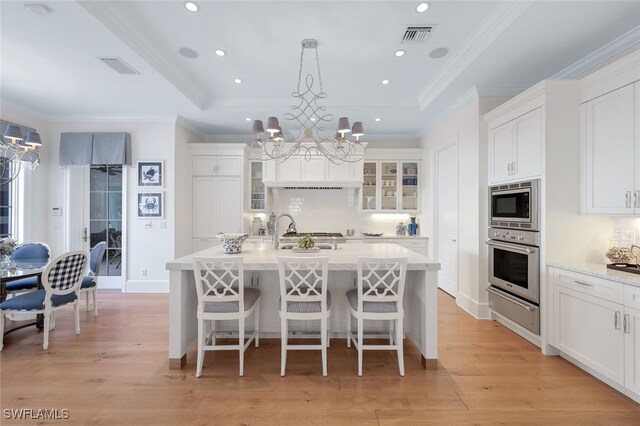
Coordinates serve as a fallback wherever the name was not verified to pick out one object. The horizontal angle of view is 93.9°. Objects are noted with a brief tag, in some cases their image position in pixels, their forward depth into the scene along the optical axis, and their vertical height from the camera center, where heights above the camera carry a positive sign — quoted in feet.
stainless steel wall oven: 9.37 -1.32
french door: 16.15 +0.19
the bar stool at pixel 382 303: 7.70 -2.44
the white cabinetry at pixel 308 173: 17.58 +2.36
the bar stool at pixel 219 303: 7.73 -2.46
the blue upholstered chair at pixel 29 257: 11.26 -1.83
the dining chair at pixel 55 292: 9.48 -2.71
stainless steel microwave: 9.36 +0.28
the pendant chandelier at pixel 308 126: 9.16 +4.21
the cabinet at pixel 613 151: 7.50 +1.69
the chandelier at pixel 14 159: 10.11 +2.36
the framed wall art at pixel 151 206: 15.78 +0.35
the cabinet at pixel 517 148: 9.36 +2.23
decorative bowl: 9.31 -0.92
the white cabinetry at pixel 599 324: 6.68 -2.80
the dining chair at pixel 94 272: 12.34 -2.53
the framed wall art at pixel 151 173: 15.80 +2.10
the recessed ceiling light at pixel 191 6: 7.81 +5.48
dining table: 9.34 -1.94
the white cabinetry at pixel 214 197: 17.20 +0.91
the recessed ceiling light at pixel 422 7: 7.84 +5.48
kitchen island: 8.26 -2.44
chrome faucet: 10.83 -0.99
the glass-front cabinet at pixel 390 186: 18.61 +1.70
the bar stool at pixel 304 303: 7.61 -2.43
